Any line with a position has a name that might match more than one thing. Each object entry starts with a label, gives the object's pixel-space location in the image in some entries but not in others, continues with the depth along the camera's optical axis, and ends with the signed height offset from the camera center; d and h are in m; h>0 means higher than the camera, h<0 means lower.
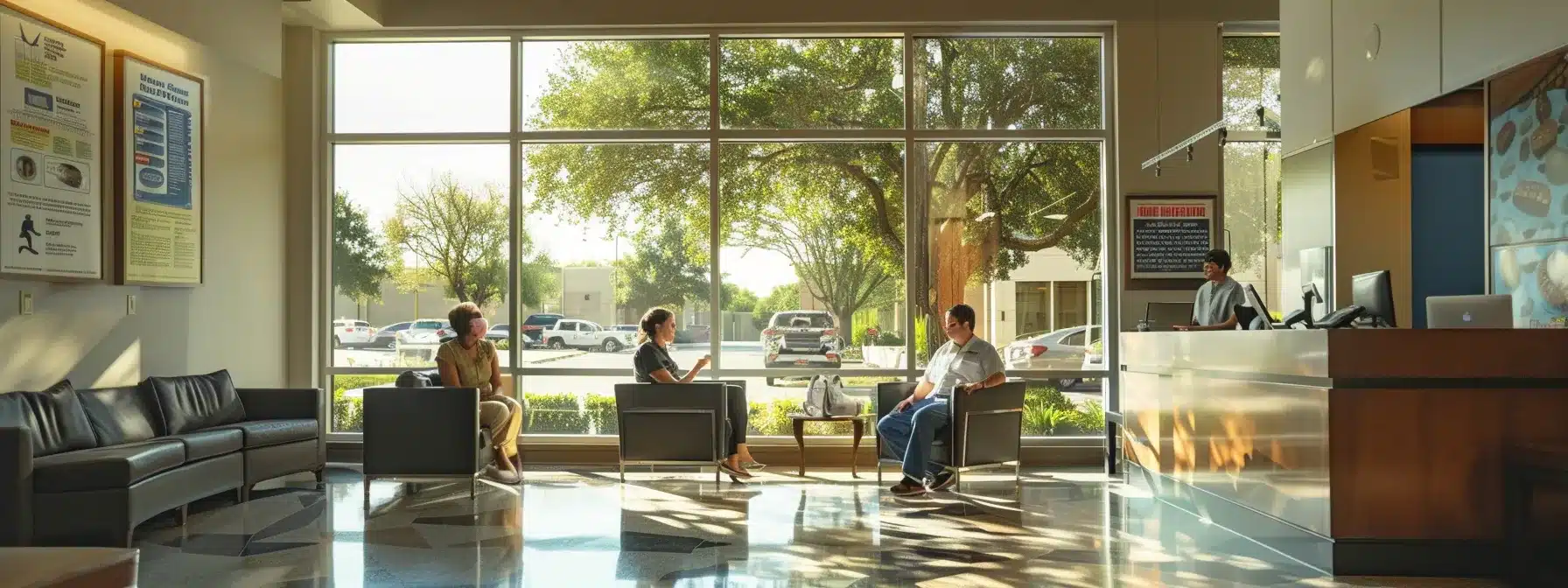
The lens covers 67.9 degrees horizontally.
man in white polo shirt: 7.21 -0.59
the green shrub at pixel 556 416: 9.09 -0.83
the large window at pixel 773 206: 8.95 +0.79
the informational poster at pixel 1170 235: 8.77 +0.54
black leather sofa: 5.24 -0.72
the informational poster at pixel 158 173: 6.89 +0.85
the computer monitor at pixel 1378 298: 5.37 +0.04
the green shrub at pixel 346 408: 9.19 -0.78
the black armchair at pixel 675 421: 7.50 -0.72
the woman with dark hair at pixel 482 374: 7.60 -0.42
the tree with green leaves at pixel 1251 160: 8.73 +1.12
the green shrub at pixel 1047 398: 8.98 -0.70
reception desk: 4.67 -0.52
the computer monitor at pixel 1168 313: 8.67 -0.05
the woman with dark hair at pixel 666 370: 7.77 -0.41
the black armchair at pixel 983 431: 7.09 -0.77
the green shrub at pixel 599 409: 9.09 -0.79
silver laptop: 5.05 -0.03
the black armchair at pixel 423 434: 7.00 -0.75
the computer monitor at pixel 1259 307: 6.04 +0.00
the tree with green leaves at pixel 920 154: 8.95 +1.19
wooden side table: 8.10 -0.85
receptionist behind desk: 7.58 +0.08
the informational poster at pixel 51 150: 5.96 +0.86
